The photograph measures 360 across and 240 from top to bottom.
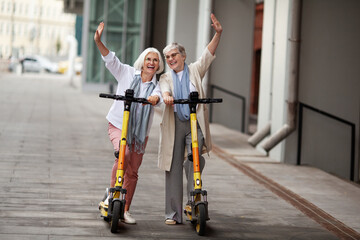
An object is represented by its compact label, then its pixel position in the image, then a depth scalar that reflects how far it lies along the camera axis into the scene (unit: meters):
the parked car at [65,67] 67.94
